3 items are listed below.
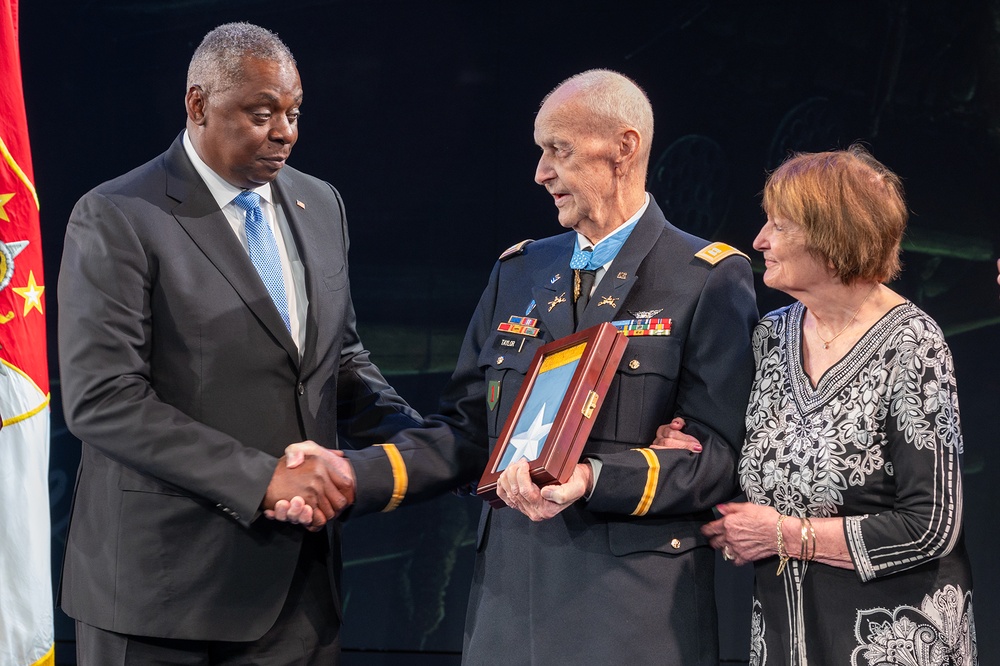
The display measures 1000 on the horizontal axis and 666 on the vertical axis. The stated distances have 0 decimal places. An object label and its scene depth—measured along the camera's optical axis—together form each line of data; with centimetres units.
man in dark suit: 551
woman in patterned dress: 532
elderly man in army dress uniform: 544
